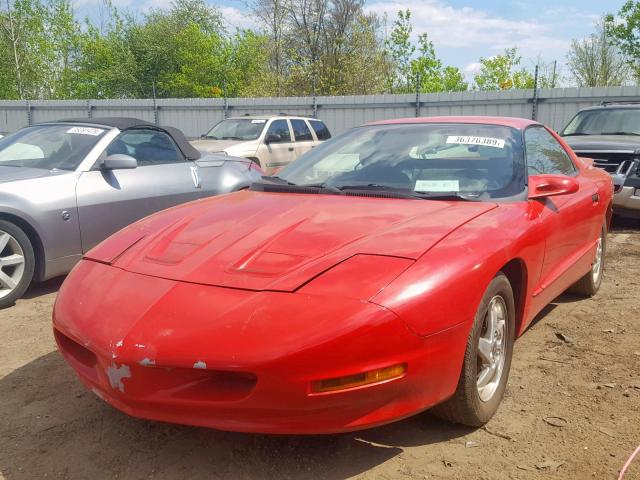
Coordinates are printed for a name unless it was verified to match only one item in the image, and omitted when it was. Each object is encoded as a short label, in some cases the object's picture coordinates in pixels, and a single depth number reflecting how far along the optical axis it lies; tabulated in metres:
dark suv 7.71
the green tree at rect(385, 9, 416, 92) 31.59
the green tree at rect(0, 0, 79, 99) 34.09
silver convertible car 4.49
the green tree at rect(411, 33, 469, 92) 32.16
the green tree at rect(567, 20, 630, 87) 28.02
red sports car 2.01
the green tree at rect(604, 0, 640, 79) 26.61
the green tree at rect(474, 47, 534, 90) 37.28
